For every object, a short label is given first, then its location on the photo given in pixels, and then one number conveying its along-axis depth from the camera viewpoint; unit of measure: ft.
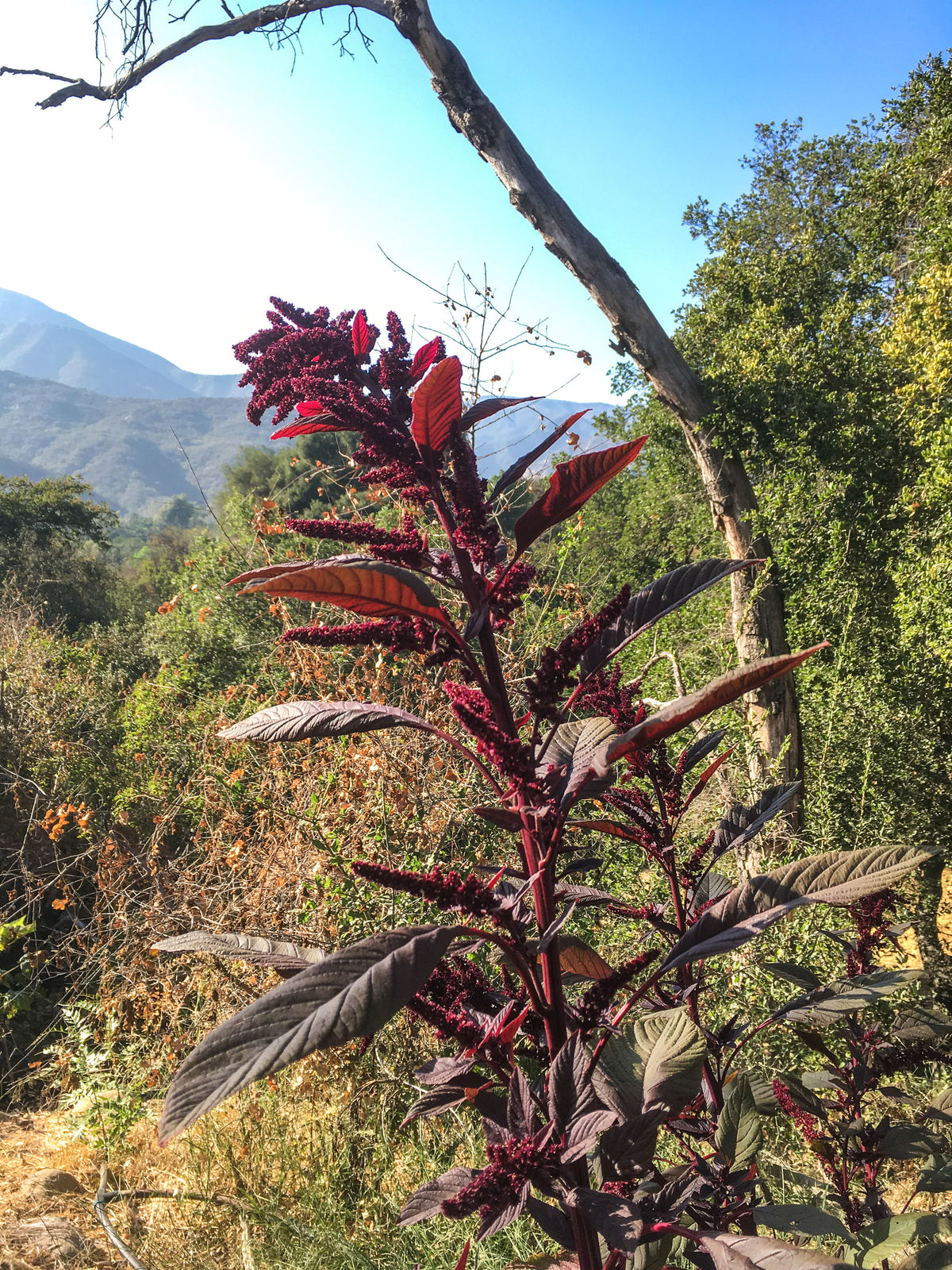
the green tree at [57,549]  44.88
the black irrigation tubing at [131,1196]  6.61
